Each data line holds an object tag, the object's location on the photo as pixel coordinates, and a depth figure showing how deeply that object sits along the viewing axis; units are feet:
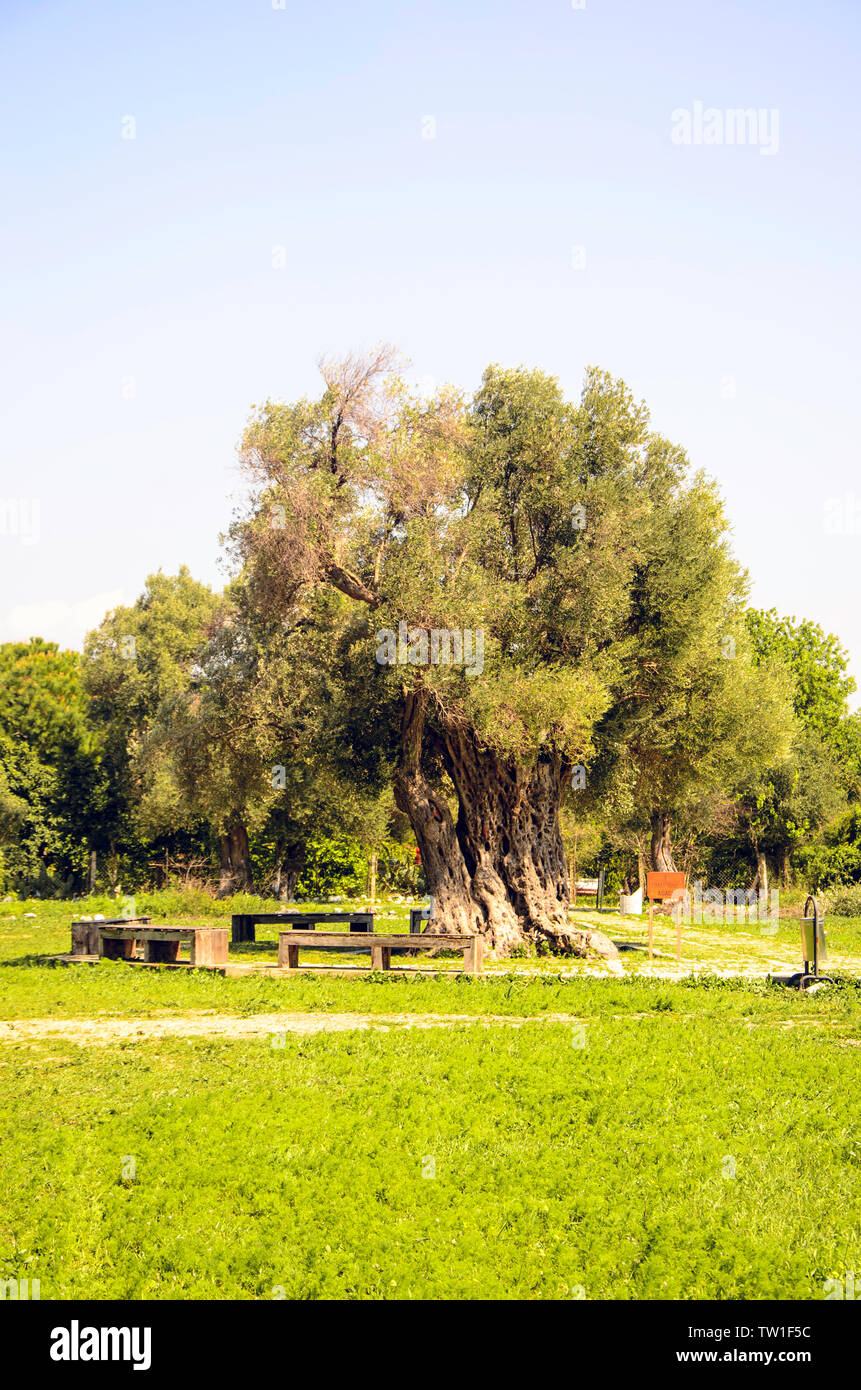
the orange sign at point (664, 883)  70.79
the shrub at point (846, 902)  122.93
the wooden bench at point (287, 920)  70.49
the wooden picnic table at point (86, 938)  62.54
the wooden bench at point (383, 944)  57.26
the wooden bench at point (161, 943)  58.95
